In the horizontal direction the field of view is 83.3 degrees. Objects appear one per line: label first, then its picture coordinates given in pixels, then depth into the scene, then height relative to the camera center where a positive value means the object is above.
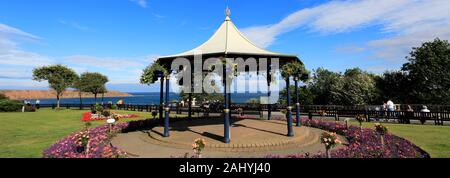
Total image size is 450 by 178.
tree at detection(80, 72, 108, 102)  46.91 +2.88
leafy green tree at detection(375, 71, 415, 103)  34.43 +1.39
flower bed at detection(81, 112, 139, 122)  22.93 -1.91
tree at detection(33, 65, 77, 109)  42.75 +3.69
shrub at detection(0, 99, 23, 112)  33.53 -1.09
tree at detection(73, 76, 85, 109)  46.17 +2.31
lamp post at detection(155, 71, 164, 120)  12.09 +0.74
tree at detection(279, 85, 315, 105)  38.56 +0.13
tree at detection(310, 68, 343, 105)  36.78 +1.56
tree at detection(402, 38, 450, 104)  31.16 +3.08
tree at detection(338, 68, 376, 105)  35.69 +0.95
